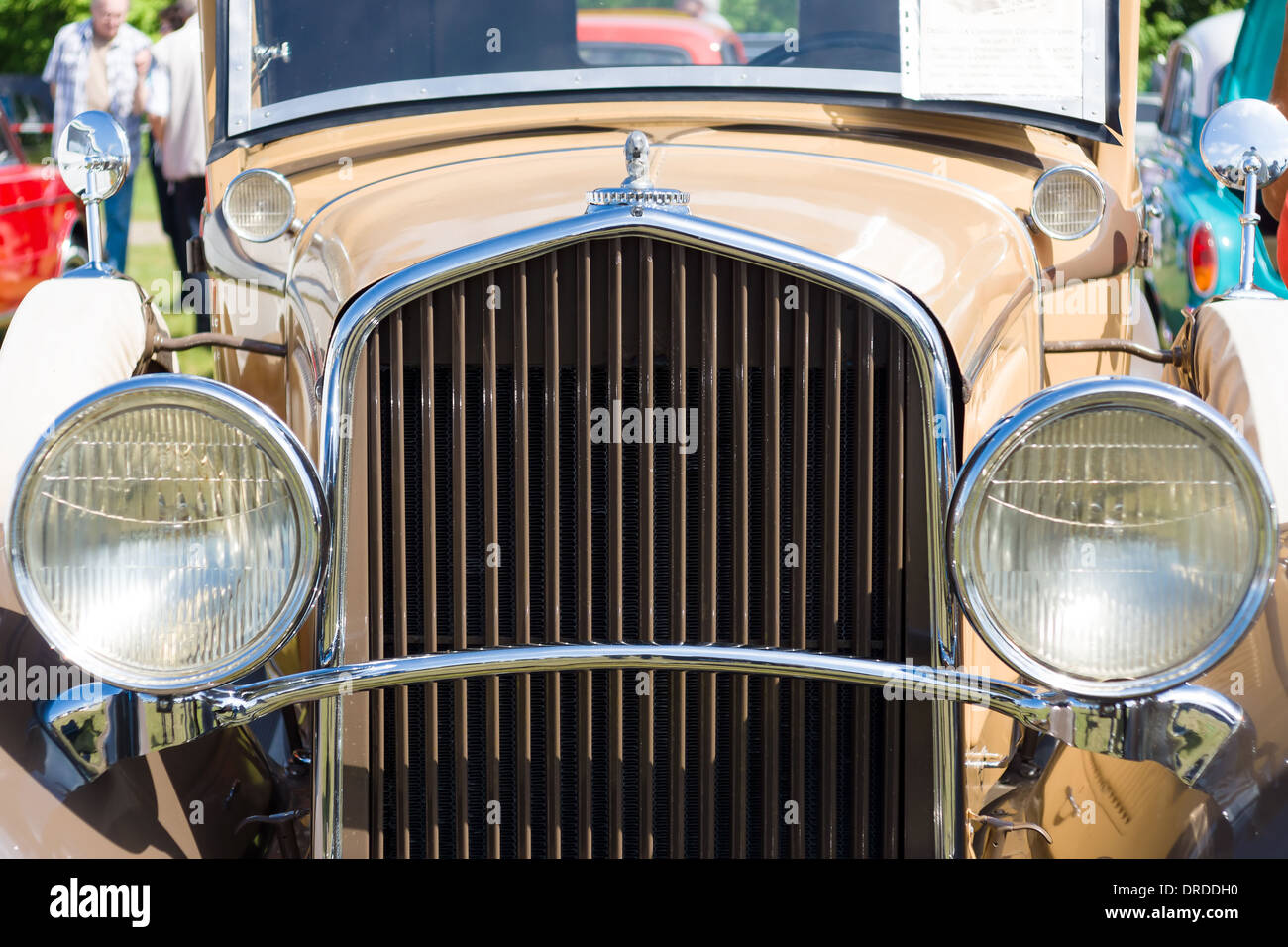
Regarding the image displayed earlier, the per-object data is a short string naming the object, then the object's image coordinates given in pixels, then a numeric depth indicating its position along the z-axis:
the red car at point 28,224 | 6.36
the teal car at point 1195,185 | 5.43
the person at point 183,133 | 6.38
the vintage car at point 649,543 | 1.73
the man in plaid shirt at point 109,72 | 6.39
